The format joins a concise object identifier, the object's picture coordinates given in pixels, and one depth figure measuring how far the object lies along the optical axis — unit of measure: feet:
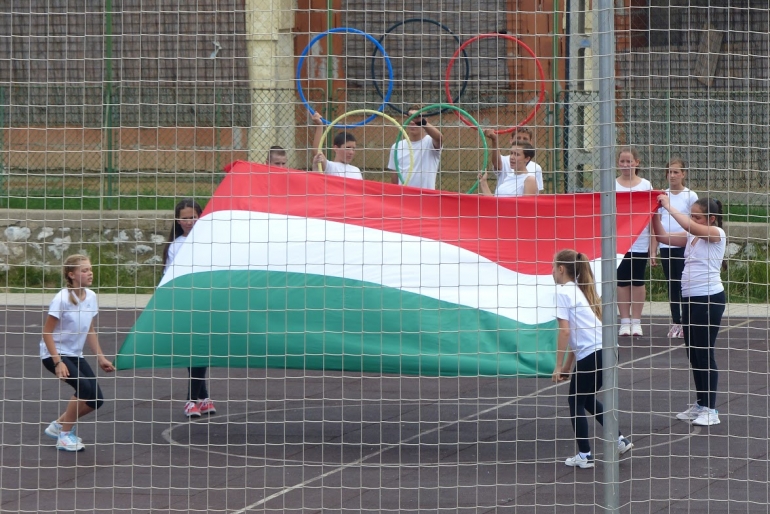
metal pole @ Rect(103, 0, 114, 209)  48.39
